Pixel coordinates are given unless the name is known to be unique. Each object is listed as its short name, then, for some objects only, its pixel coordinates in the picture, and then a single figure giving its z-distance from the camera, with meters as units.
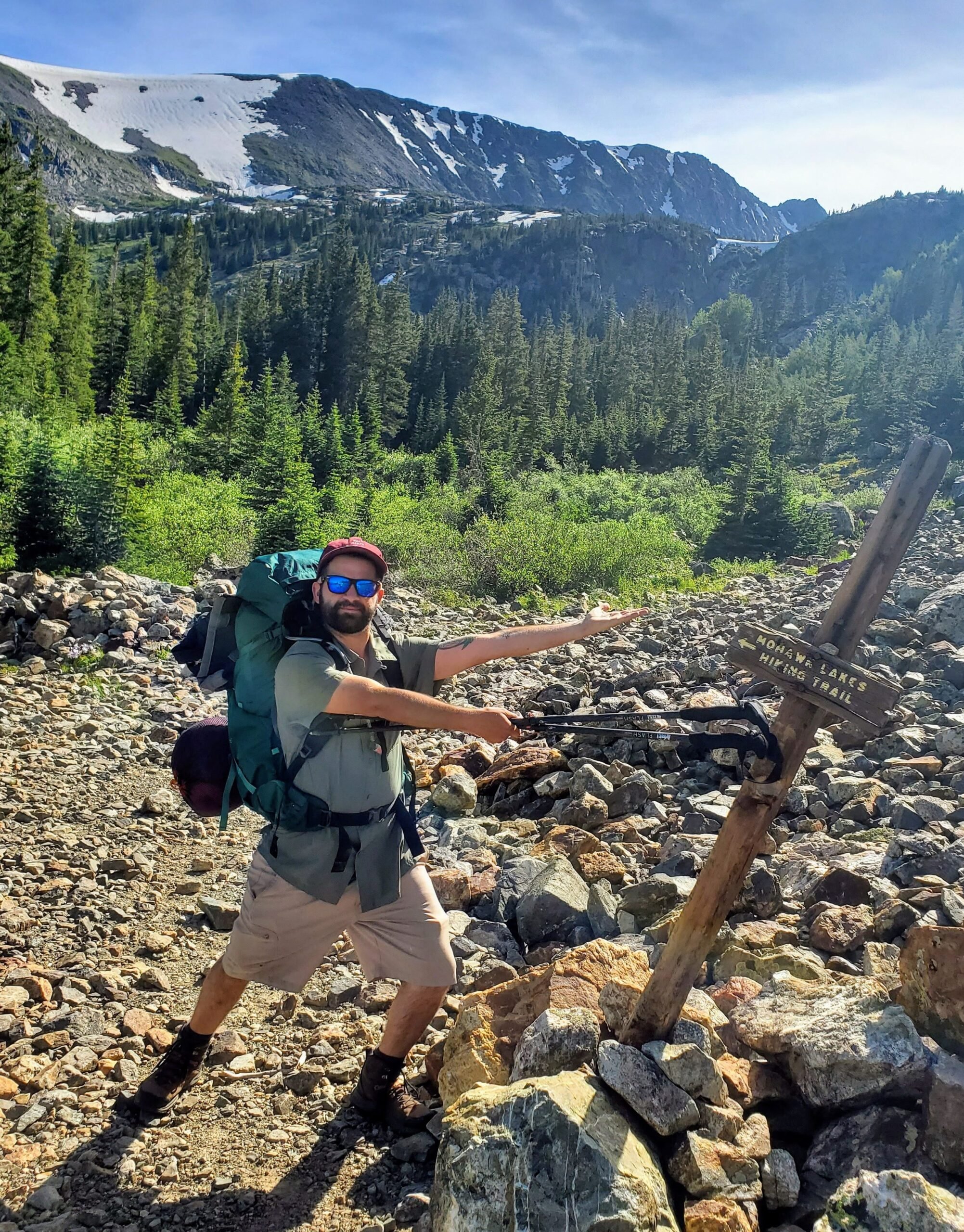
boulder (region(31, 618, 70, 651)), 9.18
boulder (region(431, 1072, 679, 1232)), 2.33
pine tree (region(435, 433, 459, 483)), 41.03
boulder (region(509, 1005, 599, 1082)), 2.90
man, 2.88
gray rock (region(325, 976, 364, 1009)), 4.21
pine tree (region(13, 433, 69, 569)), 11.66
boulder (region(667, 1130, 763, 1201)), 2.53
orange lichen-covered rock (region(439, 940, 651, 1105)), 3.21
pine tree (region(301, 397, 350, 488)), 30.22
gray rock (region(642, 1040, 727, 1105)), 2.78
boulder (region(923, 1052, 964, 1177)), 2.46
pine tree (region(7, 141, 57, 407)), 36.44
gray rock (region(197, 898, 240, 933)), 4.86
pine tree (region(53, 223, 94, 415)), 42.22
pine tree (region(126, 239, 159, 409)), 51.12
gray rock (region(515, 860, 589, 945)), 4.64
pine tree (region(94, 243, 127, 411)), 50.72
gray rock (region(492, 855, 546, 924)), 4.91
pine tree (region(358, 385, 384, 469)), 35.38
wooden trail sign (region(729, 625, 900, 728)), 2.56
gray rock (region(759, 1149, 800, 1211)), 2.57
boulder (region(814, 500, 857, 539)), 26.91
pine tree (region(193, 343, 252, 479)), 33.91
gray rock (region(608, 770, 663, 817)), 6.41
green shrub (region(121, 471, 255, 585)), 13.48
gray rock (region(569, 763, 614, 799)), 6.53
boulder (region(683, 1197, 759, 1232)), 2.42
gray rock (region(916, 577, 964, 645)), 9.52
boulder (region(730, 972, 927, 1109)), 2.70
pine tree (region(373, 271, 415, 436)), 61.75
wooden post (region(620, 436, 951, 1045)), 2.73
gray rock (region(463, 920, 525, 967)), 4.54
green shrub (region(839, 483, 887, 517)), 34.06
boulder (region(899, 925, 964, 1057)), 2.83
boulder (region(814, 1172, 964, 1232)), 2.05
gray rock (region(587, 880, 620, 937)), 4.54
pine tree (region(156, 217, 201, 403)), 54.16
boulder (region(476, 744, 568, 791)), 7.26
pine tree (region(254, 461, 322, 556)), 15.59
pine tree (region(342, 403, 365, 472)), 32.28
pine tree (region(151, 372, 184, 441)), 40.41
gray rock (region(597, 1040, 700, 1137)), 2.67
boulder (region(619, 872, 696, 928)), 4.50
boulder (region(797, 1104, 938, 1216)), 2.56
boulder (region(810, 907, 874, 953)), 3.94
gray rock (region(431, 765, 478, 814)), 6.95
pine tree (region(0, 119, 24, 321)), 35.09
